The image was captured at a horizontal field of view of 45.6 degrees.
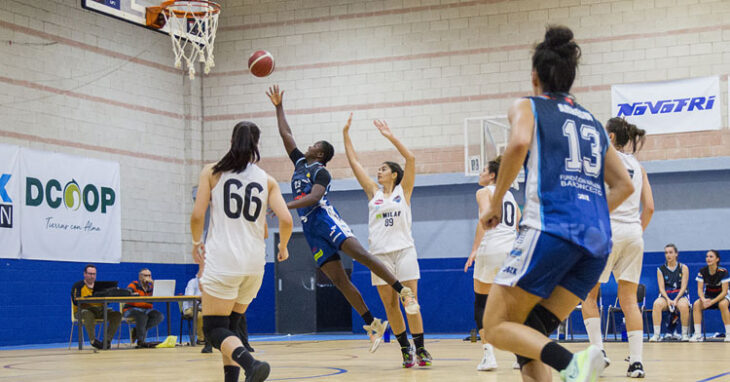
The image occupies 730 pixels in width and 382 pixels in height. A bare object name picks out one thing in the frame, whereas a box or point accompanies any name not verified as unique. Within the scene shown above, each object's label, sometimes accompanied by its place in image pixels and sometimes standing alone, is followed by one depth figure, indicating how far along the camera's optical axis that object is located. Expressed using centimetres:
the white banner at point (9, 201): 1533
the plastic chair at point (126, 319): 1453
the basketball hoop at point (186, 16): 1534
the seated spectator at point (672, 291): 1398
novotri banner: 1591
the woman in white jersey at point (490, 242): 765
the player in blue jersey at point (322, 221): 784
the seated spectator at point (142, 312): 1422
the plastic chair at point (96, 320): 1428
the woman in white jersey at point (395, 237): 788
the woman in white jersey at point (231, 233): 534
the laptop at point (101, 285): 1403
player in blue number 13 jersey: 365
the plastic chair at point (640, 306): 1420
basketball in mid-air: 1021
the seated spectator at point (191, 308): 1495
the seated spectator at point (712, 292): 1374
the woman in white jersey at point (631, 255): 657
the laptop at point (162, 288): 1445
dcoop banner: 1593
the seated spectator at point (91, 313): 1398
